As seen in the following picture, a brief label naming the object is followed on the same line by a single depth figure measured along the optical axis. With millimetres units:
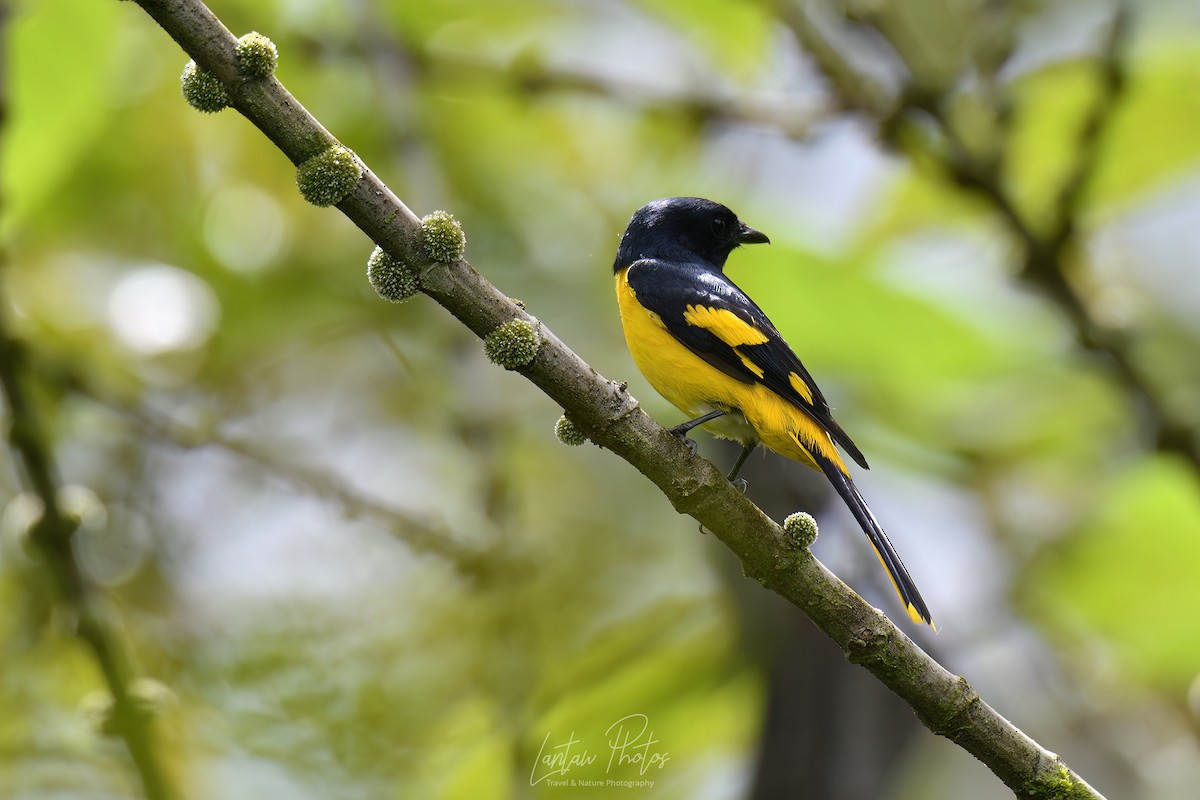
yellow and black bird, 7852
